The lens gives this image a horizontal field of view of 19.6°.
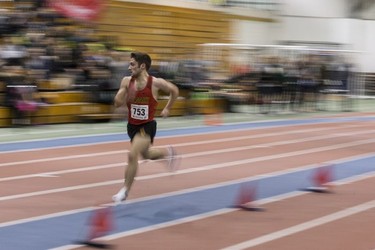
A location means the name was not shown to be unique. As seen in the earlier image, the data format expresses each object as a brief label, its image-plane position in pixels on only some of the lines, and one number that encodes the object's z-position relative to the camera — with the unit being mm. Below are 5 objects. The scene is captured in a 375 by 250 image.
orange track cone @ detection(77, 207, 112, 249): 9139
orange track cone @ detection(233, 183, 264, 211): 12268
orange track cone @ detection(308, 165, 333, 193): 14389
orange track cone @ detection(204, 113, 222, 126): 28736
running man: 12131
